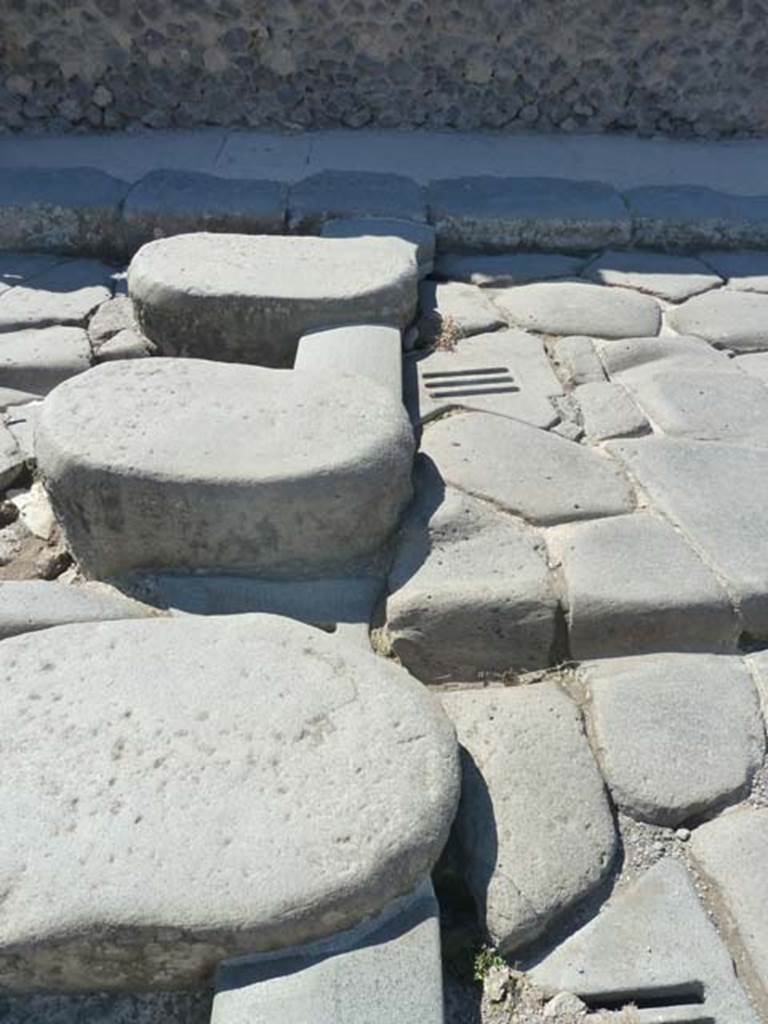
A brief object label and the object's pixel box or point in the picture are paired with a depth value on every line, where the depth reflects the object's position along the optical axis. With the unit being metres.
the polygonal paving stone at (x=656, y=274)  3.61
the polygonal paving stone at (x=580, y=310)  3.34
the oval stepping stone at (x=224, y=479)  2.21
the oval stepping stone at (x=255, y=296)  3.06
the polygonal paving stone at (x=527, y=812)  1.71
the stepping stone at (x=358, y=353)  2.81
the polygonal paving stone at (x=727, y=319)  3.31
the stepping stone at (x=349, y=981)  1.46
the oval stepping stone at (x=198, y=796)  1.53
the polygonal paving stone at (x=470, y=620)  2.17
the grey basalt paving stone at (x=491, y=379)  2.88
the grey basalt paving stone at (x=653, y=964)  1.60
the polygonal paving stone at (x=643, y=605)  2.19
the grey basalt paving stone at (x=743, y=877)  1.66
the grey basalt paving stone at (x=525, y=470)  2.46
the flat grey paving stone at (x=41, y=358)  3.19
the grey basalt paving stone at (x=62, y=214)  3.83
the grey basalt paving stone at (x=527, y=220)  3.80
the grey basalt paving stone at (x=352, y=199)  3.79
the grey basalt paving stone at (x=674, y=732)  1.90
